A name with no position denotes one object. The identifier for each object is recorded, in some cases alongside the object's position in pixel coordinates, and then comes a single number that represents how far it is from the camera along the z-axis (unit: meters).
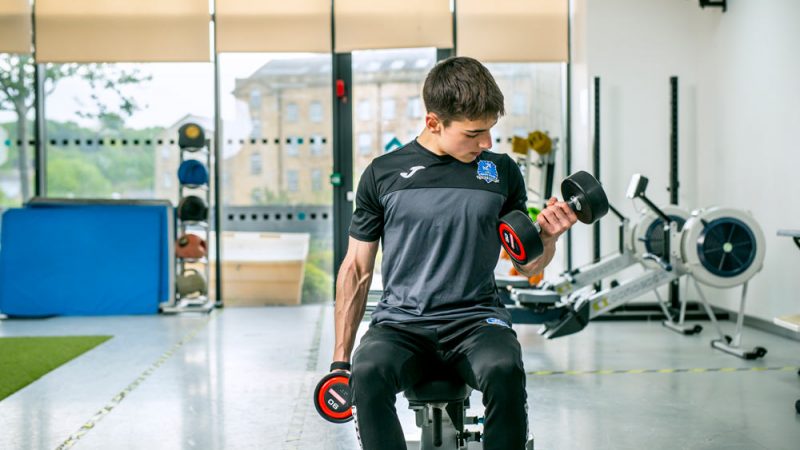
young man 2.02
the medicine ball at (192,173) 6.89
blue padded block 6.80
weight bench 2.01
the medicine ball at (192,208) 6.88
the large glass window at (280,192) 7.54
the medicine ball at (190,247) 6.91
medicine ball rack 6.91
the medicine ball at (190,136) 6.89
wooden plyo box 7.54
